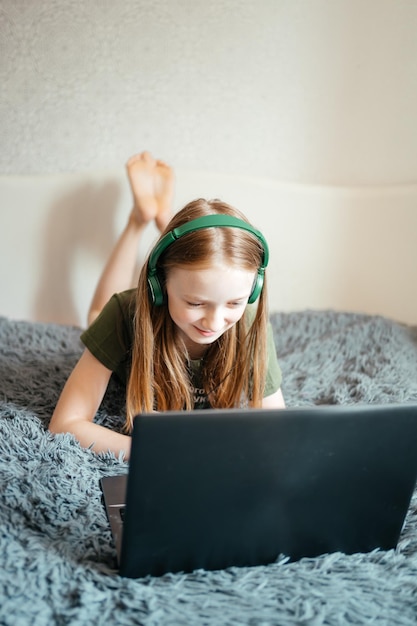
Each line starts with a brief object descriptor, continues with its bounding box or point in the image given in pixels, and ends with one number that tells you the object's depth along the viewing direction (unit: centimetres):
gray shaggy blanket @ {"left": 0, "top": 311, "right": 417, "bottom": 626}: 68
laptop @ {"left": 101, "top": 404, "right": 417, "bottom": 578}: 63
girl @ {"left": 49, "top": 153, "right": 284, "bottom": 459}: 92
